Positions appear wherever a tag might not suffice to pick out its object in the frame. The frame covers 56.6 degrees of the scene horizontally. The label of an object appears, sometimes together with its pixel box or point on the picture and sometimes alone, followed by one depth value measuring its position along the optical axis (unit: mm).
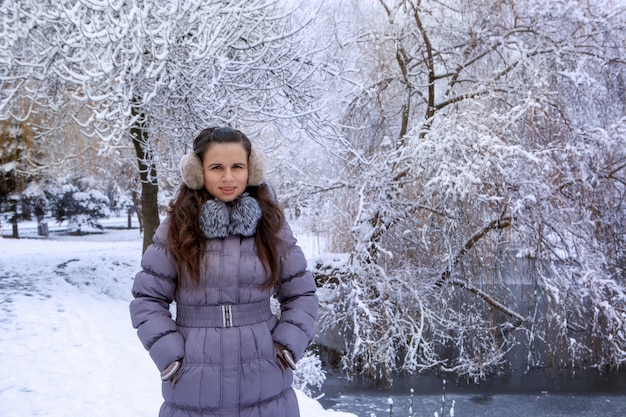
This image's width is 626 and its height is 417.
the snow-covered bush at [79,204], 20423
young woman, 2152
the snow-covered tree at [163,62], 6160
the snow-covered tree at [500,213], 7117
